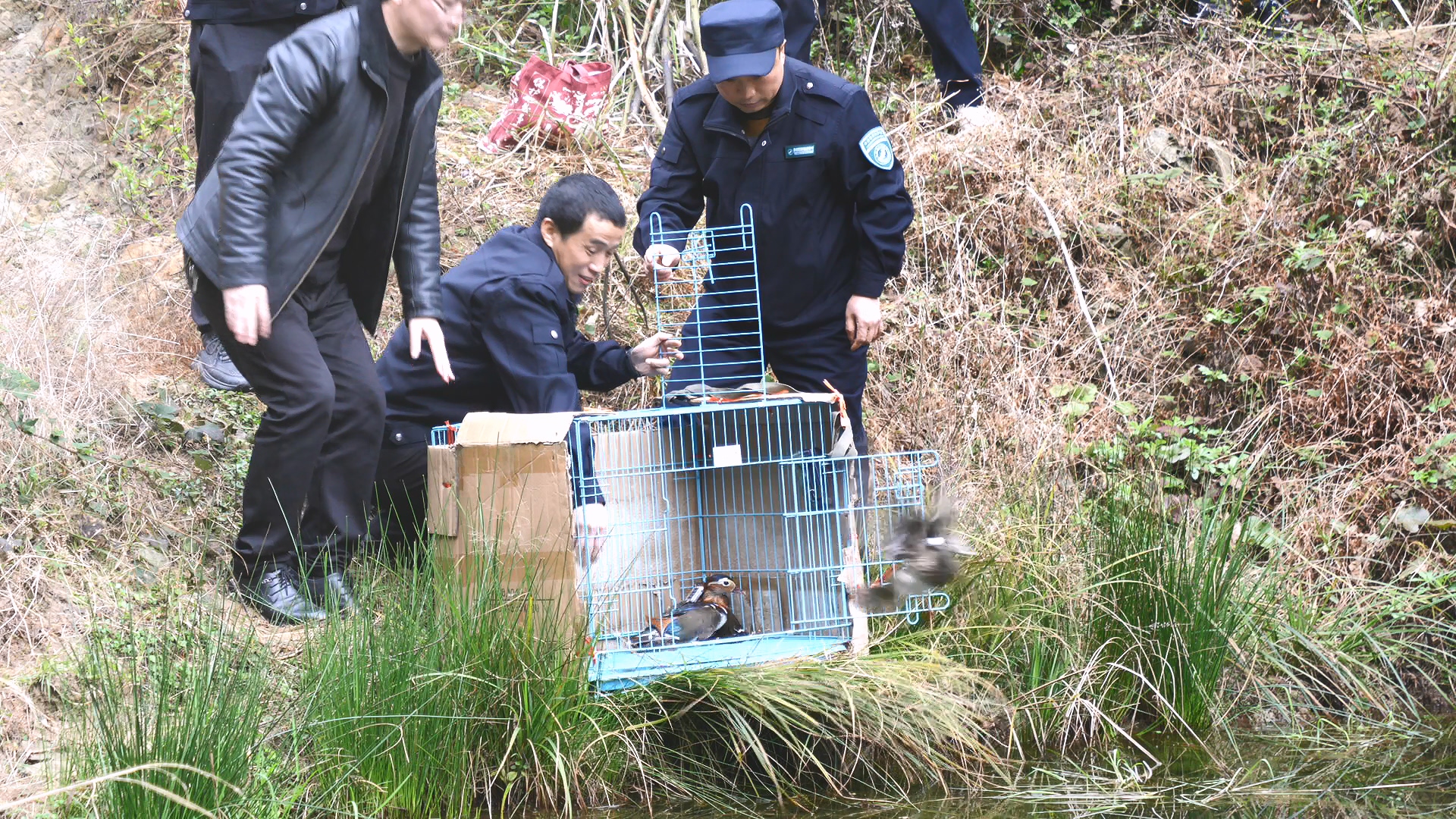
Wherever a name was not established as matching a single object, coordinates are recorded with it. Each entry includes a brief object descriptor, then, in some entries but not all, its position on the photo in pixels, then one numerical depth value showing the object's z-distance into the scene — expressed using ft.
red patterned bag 38.19
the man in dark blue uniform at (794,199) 23.50
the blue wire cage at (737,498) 21.07
